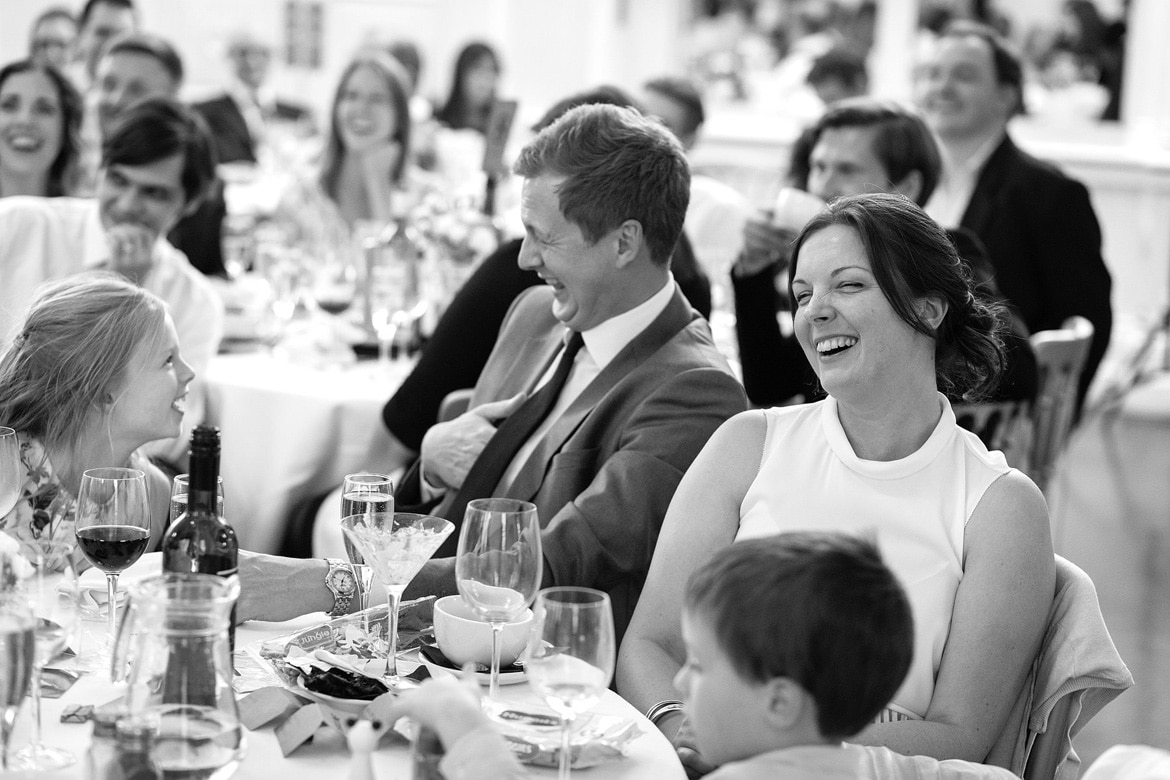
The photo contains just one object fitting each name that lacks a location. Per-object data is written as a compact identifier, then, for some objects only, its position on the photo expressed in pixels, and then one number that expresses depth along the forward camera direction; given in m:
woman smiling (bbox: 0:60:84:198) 6.99
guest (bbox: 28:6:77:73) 12.39
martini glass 3.66
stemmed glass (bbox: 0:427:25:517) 3.74
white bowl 3.64
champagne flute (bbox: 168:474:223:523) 3.65
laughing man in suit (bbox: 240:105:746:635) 4.11
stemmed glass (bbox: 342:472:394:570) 3.74
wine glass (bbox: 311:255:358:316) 6.15
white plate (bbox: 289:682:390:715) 3.52
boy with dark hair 3.27
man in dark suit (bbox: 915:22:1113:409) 6.67
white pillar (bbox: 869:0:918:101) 13.89
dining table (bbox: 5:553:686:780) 3.41
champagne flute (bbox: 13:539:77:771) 3.37
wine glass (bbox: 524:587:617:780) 3.36
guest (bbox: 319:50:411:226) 8.77
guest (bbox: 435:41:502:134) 13.20
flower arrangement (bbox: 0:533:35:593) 3.35
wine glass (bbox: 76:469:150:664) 3.64
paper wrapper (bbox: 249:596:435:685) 3.64
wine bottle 3.47
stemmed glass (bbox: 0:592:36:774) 3.26
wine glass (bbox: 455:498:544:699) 3.56
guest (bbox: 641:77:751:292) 6.63
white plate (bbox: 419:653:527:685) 3.63
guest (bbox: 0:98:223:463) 5.68
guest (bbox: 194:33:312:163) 10.54
